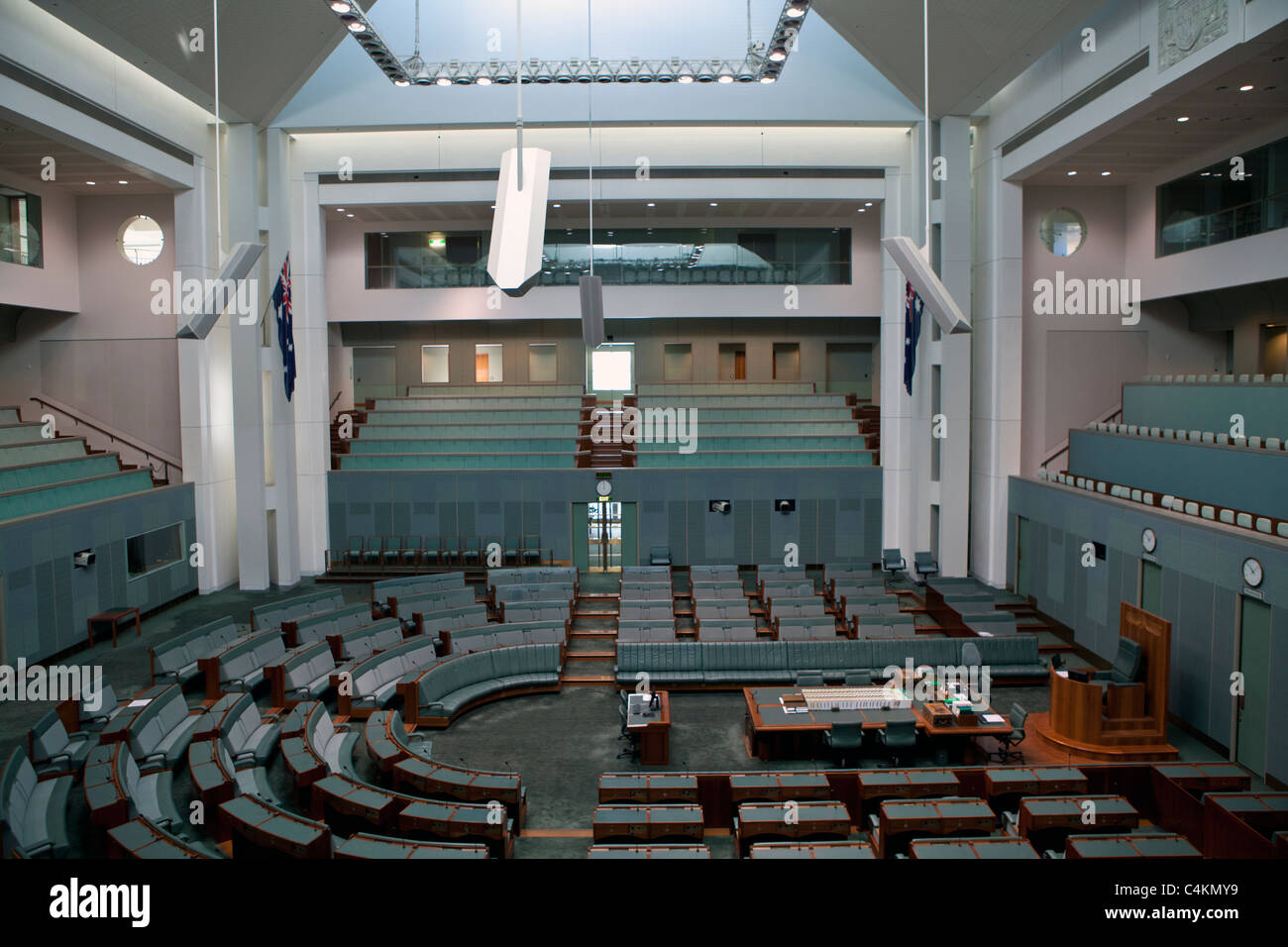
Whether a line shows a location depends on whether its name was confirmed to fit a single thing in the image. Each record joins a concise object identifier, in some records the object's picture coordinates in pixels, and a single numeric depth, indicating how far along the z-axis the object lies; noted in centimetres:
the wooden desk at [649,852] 655
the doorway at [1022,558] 1694
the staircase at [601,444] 2153
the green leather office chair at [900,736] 999
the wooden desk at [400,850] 681
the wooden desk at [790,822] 754
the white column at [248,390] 1798
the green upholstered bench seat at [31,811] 676
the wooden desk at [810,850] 679
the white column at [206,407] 1767
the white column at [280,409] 1853
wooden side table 1474
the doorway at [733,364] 2664
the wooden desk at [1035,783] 852
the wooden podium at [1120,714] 1039
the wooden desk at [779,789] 831
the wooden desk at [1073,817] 769
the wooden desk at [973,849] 668
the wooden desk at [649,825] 759
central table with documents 1020
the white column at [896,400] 1973
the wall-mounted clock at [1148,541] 1237
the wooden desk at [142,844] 630
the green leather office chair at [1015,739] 1019
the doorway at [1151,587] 1235
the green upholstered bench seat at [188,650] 1220
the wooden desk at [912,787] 856
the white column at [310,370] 1967
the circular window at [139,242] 1859
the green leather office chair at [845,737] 996
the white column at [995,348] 1733
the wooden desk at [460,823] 766
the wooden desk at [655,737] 1034
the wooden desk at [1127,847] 679
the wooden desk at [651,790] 833
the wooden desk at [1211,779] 852
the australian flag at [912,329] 1827
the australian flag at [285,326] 1731
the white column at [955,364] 1772
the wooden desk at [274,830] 684
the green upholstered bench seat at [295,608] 1405
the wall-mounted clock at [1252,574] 1009
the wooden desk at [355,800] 788
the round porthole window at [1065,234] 1827
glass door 2088
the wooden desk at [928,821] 764
